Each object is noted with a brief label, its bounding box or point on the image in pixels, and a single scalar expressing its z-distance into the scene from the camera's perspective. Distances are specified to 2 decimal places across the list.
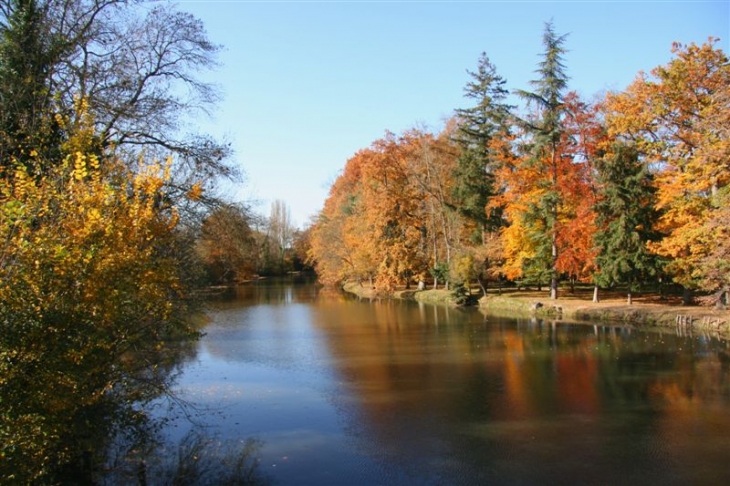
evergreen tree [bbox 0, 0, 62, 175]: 8.59
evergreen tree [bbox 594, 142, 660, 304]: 22.47
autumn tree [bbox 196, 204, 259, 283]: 10.97
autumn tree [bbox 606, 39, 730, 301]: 18.50
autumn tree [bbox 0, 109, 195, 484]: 5.12
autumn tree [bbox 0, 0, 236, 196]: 8.95
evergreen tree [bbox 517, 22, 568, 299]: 26.52
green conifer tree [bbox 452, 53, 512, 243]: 32.62
